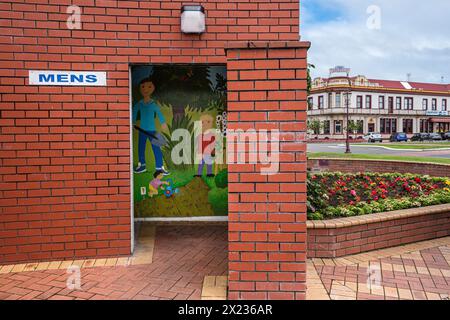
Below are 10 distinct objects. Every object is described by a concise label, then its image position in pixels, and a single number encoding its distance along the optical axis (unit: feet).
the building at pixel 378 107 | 169.78
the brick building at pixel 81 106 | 13.74
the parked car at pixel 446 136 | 150.88
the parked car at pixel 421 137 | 148.87
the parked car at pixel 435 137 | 147.23
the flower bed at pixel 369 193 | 16.66
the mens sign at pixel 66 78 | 13.79
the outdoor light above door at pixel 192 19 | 13.97
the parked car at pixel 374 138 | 143.74
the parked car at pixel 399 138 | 147.54
